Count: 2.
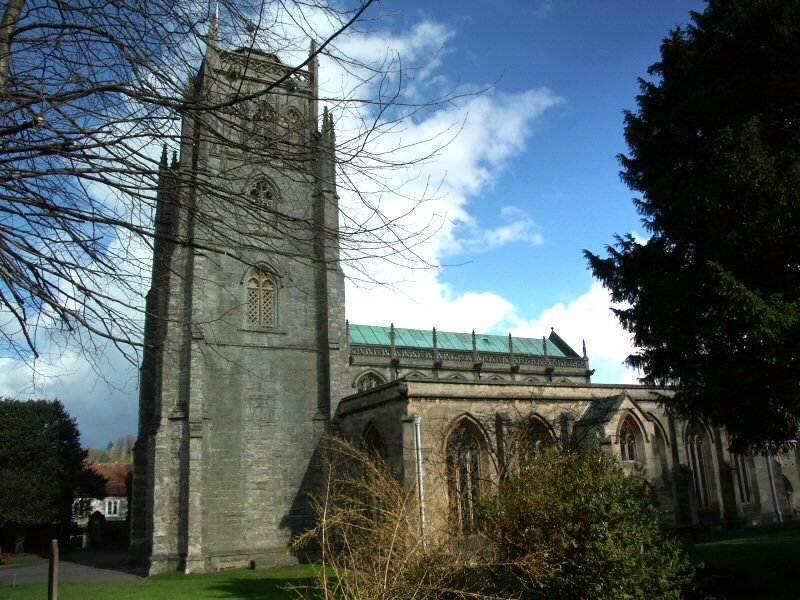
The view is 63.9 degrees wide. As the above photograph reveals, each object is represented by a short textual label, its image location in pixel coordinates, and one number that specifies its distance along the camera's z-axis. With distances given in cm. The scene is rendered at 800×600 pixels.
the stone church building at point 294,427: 2028
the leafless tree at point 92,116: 465
